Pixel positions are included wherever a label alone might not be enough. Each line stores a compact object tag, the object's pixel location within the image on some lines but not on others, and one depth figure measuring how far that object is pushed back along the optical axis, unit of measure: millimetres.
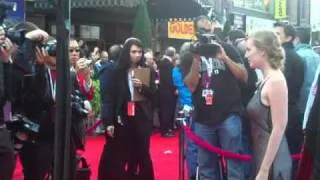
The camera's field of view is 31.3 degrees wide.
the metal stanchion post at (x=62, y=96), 2229
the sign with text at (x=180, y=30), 20011
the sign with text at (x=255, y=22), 25816
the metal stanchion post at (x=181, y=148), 6504
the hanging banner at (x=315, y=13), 33750
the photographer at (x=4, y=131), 4145
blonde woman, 4004
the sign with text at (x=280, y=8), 28594
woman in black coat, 6527
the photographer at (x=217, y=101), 5230
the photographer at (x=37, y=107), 4660
